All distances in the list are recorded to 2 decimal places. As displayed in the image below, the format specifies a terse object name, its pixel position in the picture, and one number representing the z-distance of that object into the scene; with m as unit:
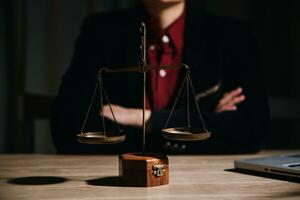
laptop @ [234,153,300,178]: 1.33
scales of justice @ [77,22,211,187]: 1.25
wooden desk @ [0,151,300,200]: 1.20
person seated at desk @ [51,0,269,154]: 1.97
